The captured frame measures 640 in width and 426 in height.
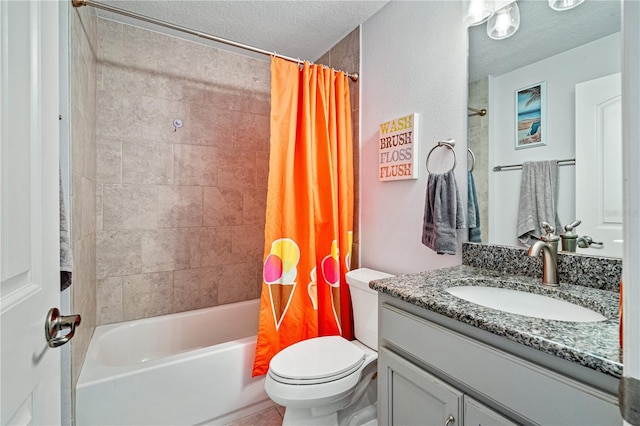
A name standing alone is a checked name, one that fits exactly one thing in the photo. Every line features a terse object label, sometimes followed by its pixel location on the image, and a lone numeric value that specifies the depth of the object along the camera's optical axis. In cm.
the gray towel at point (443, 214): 137
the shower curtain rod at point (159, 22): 137
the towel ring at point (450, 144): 144
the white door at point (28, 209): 48
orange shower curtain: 174
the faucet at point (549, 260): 104
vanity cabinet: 61
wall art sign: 162
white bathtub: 139
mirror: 104
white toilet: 127
